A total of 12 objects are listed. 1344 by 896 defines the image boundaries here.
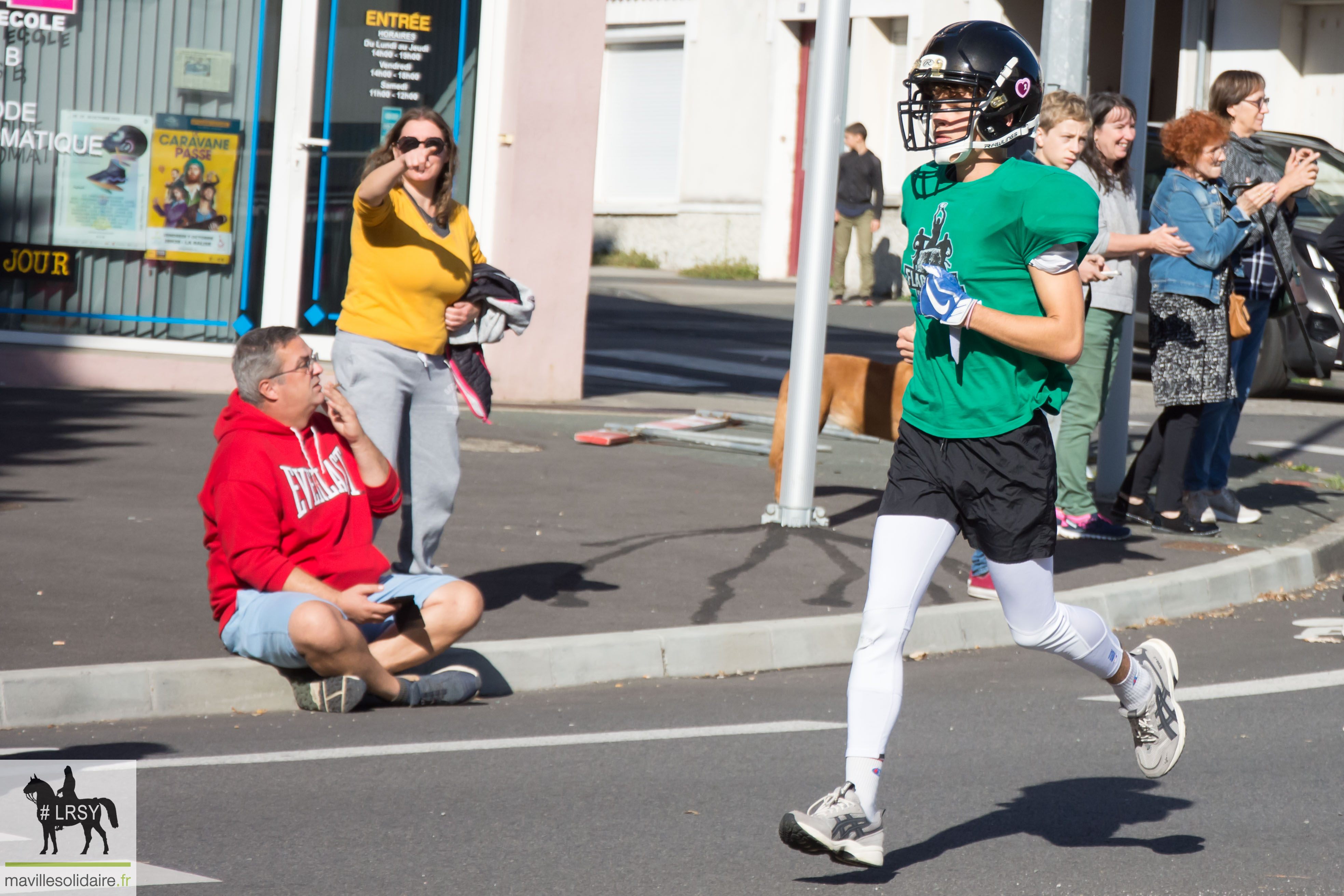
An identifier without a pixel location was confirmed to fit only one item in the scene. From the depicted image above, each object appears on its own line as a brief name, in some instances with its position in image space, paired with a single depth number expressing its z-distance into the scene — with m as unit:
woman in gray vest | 15.60
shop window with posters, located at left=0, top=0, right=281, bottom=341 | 23.78
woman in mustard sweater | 12.45
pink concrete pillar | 24.20
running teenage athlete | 7.97
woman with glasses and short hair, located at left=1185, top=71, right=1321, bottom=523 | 17.05
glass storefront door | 24.03
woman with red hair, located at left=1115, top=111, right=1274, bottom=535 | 16.41
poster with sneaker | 23.87
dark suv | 27.62
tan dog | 16.98
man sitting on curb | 10.84
